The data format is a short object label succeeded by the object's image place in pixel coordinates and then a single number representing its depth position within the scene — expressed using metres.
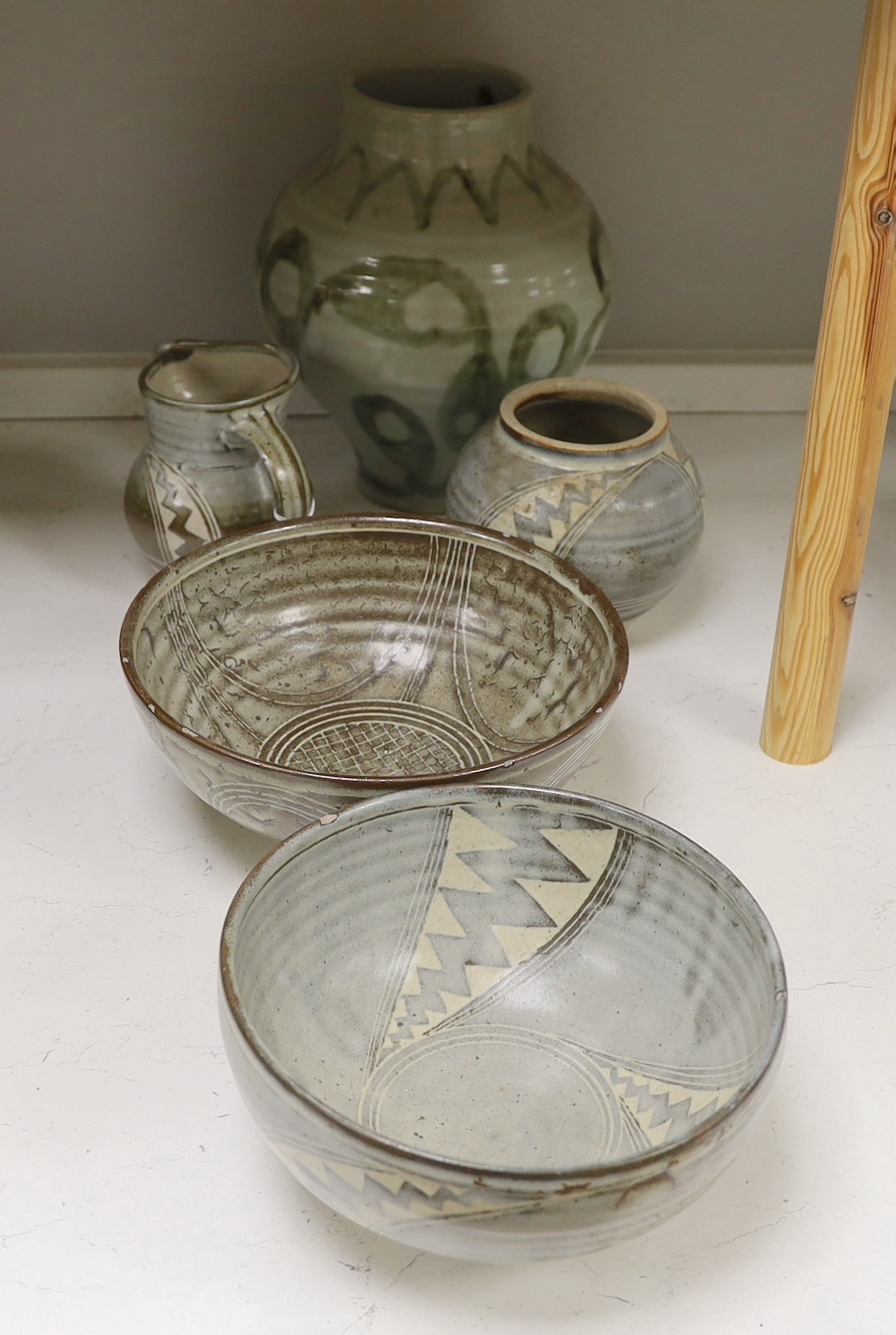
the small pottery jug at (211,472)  1.13
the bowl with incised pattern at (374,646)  1.00
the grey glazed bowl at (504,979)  0.74
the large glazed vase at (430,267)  1.20
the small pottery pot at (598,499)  1.12
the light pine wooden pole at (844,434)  0.88
